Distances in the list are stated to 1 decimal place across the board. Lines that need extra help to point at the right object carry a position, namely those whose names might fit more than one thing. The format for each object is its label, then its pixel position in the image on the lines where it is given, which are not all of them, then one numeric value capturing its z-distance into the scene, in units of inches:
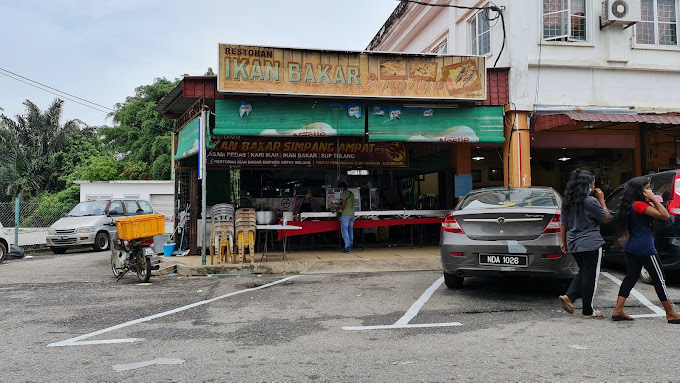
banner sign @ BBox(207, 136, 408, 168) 527.2
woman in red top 207.3
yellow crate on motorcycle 356.5
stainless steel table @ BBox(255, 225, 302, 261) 396.5
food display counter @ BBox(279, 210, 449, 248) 484.7
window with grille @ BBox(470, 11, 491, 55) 524.1
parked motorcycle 359.5
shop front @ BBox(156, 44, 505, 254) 424.2
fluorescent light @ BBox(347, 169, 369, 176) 550.9
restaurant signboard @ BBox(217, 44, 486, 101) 411.5
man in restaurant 474.0
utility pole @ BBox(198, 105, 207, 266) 394.0
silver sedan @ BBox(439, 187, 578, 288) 243.4
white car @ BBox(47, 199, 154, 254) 610.5
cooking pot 465.1
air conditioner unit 473.9
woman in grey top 214.5
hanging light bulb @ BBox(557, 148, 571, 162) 663.8
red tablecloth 480.1
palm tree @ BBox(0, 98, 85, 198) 1409.9
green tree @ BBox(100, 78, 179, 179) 1343.5
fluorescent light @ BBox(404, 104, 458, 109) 454.9
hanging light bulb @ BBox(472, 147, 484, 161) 630.2
